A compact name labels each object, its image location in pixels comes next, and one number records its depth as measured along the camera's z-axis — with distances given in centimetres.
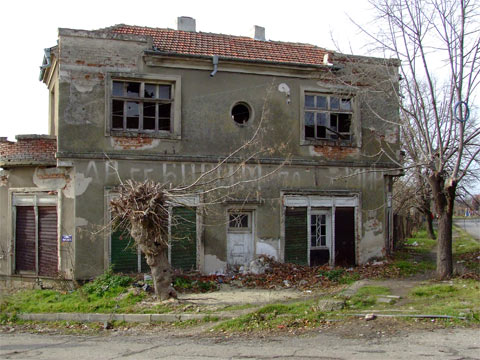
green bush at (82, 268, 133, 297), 1191
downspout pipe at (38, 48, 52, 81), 1429
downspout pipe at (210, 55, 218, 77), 1431
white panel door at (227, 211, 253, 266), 1456
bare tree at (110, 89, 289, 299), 1031
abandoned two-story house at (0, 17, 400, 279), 1346
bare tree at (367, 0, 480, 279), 1234
